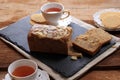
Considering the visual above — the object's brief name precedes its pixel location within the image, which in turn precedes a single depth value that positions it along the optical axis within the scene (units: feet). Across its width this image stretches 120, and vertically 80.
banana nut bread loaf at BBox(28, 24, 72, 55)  3.40
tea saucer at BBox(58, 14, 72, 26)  3.94
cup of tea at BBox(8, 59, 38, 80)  2.94
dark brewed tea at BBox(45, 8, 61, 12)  3.89
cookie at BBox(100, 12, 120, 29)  3.86
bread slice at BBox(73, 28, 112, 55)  3.44
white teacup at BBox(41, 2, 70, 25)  3.79
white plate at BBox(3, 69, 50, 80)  3.15
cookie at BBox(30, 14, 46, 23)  3.99
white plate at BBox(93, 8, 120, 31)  3.92
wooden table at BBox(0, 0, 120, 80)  3.32
